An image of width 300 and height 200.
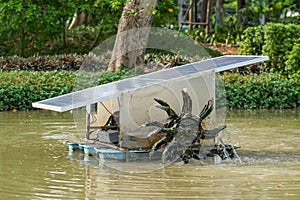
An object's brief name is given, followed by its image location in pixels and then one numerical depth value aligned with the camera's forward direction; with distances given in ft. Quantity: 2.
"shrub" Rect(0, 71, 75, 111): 54.90
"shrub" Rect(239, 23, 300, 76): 64.69
